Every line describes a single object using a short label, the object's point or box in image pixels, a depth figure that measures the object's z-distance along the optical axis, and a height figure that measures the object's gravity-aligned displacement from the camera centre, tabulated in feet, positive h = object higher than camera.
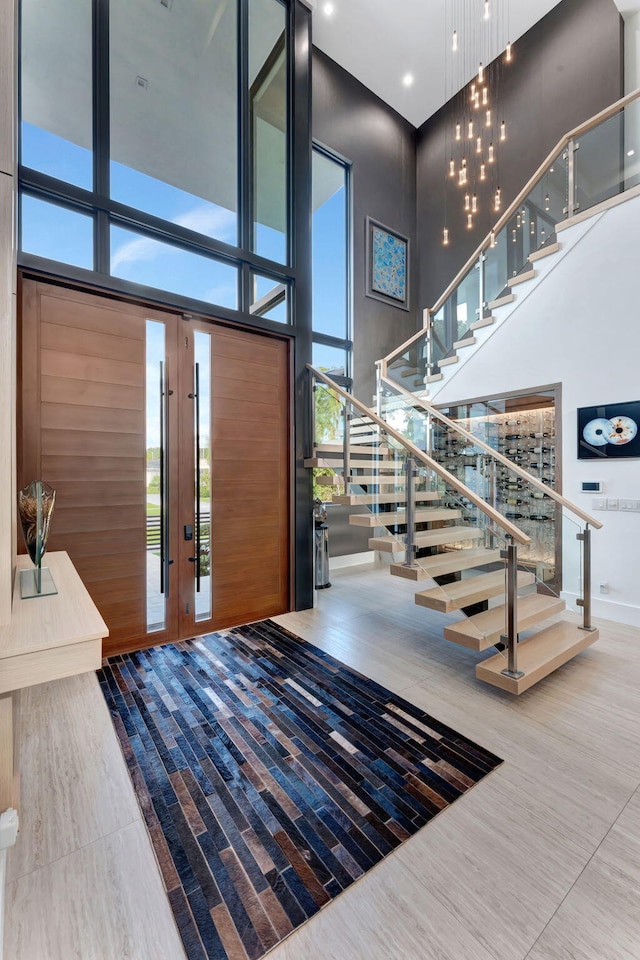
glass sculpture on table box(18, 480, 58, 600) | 6.13 -0.88
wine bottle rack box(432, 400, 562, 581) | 13.10 +0.52
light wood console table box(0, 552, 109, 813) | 4.27 -1.80
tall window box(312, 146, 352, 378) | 21.11 +11.41
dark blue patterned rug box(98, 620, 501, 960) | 4.80 -4.80
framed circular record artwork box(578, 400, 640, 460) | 13.04 +1.54
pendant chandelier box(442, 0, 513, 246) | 20.30 +21.71
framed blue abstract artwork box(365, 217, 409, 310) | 23.16 +12.45
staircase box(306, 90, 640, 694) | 9.50 +0.00
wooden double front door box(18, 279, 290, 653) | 9.88 +0.61
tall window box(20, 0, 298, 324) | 10.02 +9.50
